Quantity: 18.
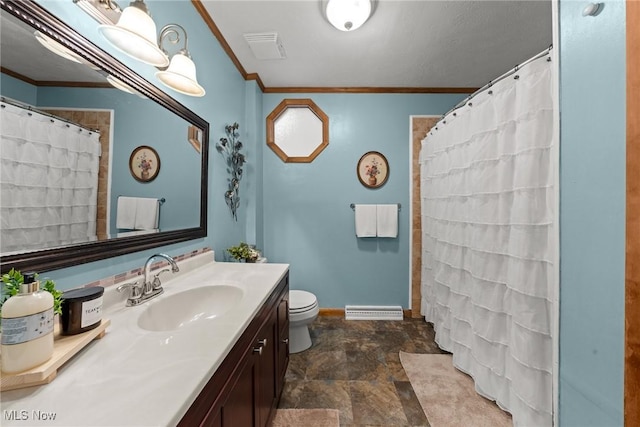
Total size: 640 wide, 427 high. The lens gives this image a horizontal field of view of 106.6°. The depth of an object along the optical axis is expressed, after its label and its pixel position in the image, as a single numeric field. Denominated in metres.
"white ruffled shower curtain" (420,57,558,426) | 1.16
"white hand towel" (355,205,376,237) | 2.45
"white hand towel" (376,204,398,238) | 2.45
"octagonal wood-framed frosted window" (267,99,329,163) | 2.52
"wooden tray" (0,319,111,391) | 0.49
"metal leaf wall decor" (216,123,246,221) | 1.91
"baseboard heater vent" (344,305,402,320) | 2.46
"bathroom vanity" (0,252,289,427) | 0.45
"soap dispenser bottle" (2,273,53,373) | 0.50
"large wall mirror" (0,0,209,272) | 0.68
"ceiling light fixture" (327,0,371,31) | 1.43
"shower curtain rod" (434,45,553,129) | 1.13
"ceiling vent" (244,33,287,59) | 1.75
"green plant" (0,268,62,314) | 0.53
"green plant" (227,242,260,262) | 1.84
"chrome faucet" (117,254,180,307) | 0.96
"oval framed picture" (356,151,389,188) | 2.51
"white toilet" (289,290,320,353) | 1.80
